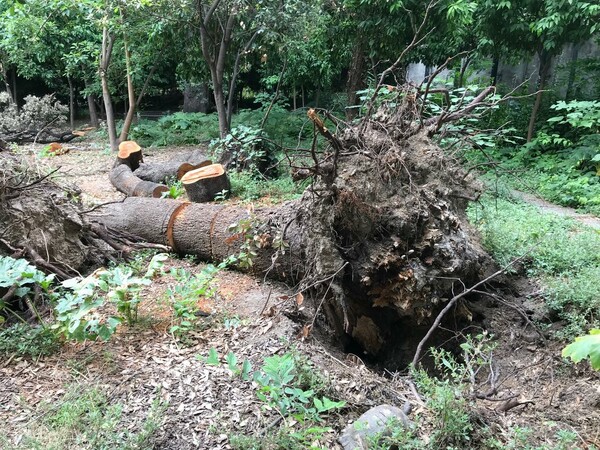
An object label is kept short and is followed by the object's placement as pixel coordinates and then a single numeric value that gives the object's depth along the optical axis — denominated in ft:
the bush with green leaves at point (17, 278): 10.68
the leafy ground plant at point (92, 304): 10.05
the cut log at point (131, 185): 23.00
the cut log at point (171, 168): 25.66
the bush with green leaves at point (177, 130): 40.55
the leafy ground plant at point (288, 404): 7.86
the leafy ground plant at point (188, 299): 11.49
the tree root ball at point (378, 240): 11.78
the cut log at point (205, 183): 21.93
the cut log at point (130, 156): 27.55
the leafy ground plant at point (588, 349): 5.91
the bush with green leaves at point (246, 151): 25.03
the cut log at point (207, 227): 14.11
